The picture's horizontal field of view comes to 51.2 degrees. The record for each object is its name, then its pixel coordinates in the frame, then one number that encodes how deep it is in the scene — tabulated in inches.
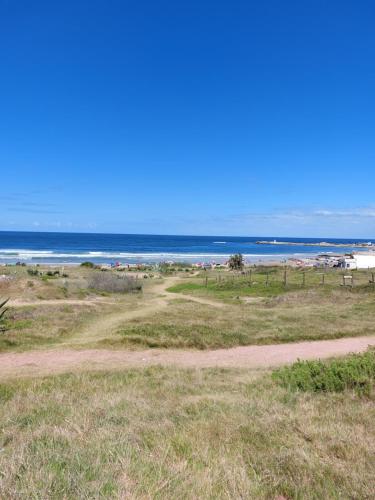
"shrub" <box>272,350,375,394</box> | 337.7
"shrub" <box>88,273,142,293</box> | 1326.3
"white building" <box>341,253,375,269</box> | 2269.9
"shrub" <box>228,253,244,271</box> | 2373.3
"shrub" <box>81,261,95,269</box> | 2373.3
